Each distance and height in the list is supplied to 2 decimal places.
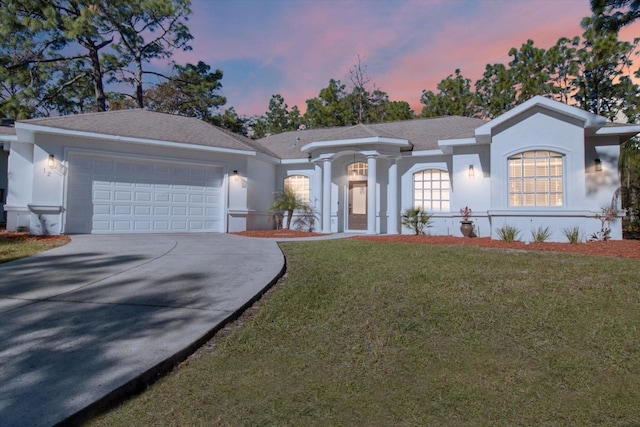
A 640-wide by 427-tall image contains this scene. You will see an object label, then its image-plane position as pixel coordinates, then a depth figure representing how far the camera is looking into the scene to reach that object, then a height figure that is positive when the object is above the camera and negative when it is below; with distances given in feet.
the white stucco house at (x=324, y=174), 35.58 +5.83
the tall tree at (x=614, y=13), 40.16 +24.35
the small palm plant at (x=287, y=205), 47.96 +2.70
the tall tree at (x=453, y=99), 98.27 +34.78
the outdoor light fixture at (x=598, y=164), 36.26 +6.44
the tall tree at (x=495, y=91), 89.71 +35.02
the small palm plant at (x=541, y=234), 34.17 -0.58
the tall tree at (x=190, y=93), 88.79 +32.44
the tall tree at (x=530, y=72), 83.97 +36.82
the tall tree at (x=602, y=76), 74.02 +33.82
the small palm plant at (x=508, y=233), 33.91 -0.53
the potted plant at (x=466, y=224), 39.40 +0.33
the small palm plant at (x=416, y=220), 42.47 +0.76
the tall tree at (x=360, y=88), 92.09 +36.85
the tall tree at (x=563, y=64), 81.61 +37.34
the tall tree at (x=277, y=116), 116.26 +35.28
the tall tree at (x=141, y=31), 78.18 +43.67
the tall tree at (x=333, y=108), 101.55 +32.95
